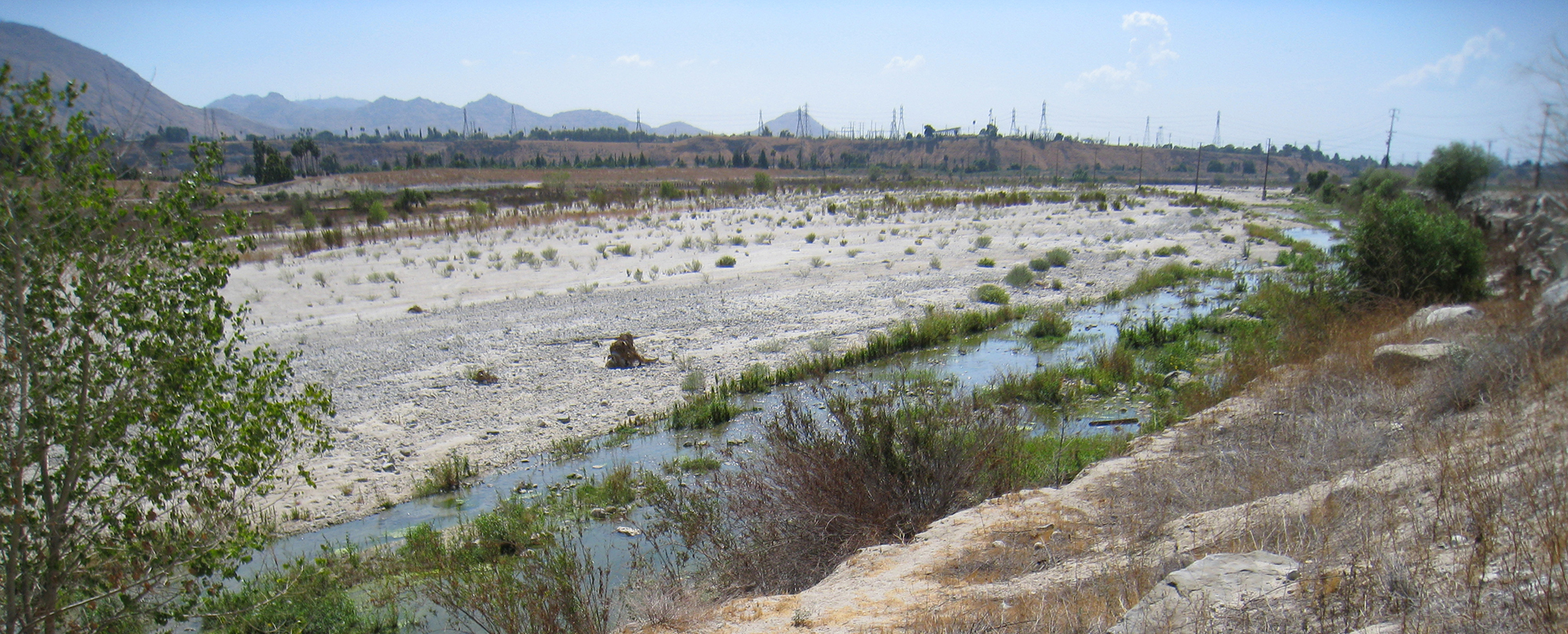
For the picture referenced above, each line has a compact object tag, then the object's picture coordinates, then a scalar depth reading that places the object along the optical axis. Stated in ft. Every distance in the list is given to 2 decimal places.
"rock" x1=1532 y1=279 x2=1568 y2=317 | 29.40
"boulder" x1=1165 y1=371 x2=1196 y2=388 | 37.92
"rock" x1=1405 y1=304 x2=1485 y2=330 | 35.12
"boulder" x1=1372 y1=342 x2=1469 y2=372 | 27.25
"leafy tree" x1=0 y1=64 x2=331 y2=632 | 12.45
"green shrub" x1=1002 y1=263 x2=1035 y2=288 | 74.79
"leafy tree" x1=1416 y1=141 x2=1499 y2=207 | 114.52
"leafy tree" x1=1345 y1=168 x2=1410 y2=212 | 137.18
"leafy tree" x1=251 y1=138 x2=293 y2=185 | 195.11
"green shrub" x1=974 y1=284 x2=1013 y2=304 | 66.54
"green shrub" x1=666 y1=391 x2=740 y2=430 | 36.81
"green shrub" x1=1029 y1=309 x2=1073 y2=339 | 53.67
